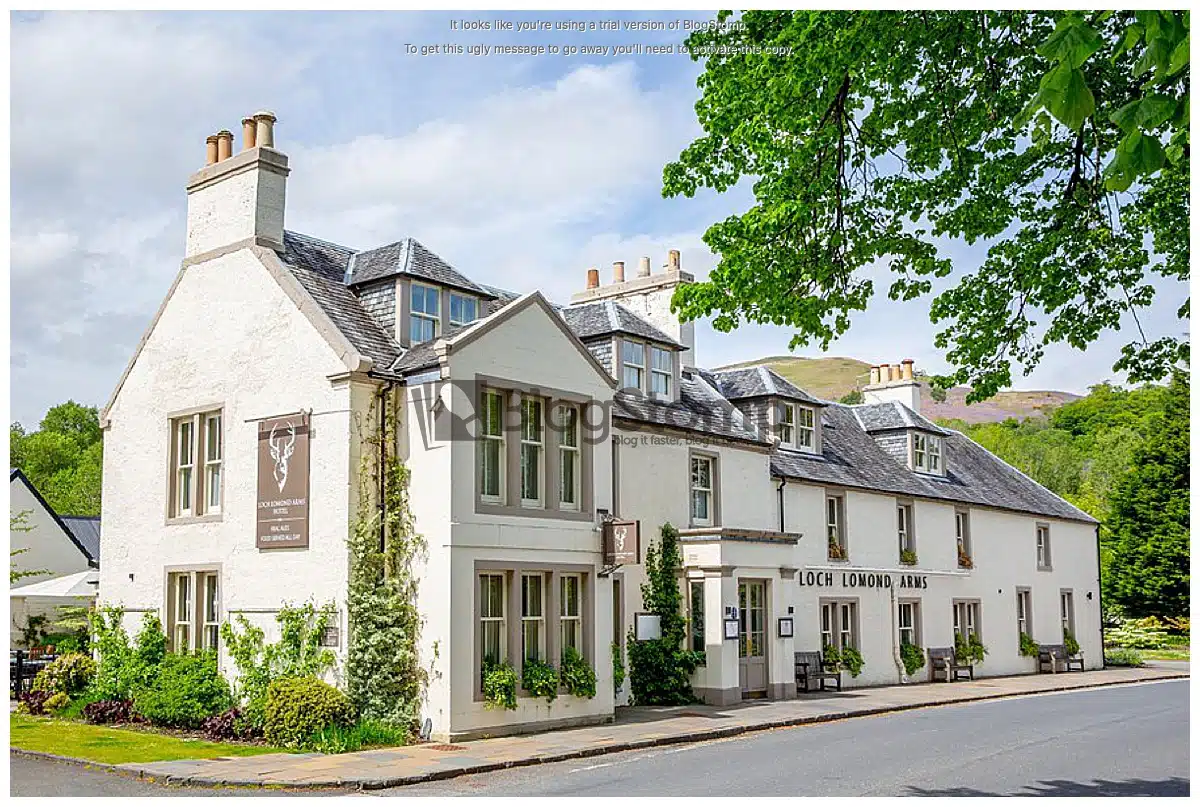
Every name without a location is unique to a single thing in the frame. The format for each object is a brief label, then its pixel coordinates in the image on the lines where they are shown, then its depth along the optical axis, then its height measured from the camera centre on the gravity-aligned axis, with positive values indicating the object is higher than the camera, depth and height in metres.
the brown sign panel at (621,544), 19.06 +0.28
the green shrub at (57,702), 20.39 -2.25
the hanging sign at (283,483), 18.44 +1.26
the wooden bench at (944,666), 30.62 -2.73
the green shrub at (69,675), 20.84 -1.84
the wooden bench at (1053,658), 35.22 -2.99
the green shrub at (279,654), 17.70 -1.31
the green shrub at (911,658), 29.86 -2.47
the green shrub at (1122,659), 39.50 -3.43
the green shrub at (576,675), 18.81 -1.75
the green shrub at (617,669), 21.61 -1.91
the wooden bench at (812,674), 26.16 -2.50
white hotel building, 17.95 +1.75
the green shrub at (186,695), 18.39 -1.96
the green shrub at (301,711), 16.48 -1.99
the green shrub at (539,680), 18.20 -1.75
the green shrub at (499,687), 17.55 -1.80
